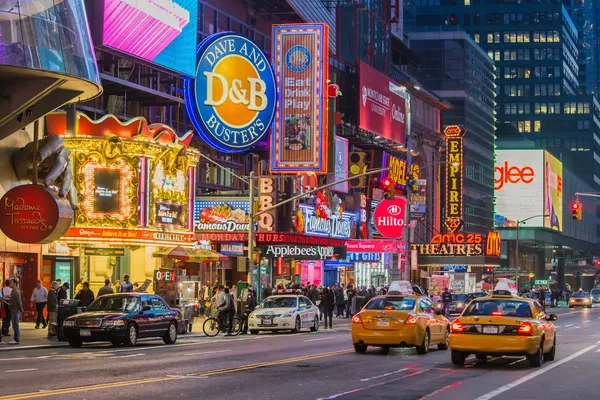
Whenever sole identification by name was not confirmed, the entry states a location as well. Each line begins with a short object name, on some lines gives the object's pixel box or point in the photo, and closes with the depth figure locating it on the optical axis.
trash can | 31.36
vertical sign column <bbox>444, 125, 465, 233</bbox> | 97.56
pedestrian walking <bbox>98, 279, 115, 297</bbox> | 34.45
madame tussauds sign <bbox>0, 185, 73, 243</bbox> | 35.69
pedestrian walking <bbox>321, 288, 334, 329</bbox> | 43.69
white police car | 38.06
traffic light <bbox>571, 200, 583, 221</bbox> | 52.48
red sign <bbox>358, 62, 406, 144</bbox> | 82.06
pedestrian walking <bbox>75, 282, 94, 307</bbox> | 34.09
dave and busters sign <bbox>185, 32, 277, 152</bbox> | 56.56
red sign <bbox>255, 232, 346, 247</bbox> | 55.49
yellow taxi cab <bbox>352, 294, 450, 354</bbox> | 26.22
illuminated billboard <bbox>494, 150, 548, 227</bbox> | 151.75
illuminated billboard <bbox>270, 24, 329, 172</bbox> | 64.19
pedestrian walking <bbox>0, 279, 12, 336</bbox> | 31.39
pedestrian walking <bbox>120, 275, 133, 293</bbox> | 37.28
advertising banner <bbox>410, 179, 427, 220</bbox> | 80.00
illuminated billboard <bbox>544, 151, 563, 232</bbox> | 153.50
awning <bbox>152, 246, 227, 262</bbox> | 45.25
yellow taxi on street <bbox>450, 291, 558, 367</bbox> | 22.69
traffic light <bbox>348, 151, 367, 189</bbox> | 78.62
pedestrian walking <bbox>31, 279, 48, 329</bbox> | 35.66
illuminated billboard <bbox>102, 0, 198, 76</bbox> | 46.41
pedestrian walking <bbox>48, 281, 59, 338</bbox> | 32.38
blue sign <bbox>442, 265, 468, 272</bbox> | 88.25
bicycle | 36.91
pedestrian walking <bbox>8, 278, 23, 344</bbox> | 29.72
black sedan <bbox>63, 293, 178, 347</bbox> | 28.83
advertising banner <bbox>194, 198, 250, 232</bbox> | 53.31
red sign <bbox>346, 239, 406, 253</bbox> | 70.44
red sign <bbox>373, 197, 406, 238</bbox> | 73.88
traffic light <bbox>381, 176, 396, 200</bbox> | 47.29
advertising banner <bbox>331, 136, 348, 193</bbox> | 74.90
